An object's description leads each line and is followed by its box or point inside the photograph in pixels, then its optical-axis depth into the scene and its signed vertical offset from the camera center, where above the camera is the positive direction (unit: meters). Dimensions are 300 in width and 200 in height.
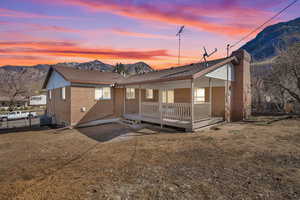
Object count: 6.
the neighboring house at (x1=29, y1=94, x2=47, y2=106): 46.31 -0.29
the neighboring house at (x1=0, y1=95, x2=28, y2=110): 43.29 -0.57
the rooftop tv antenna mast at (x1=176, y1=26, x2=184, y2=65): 15.02 +7.12
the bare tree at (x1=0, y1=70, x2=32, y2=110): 27.54 +2.98
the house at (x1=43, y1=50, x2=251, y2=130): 9.29 +0.17
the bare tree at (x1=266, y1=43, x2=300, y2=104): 14.12 +2.70
